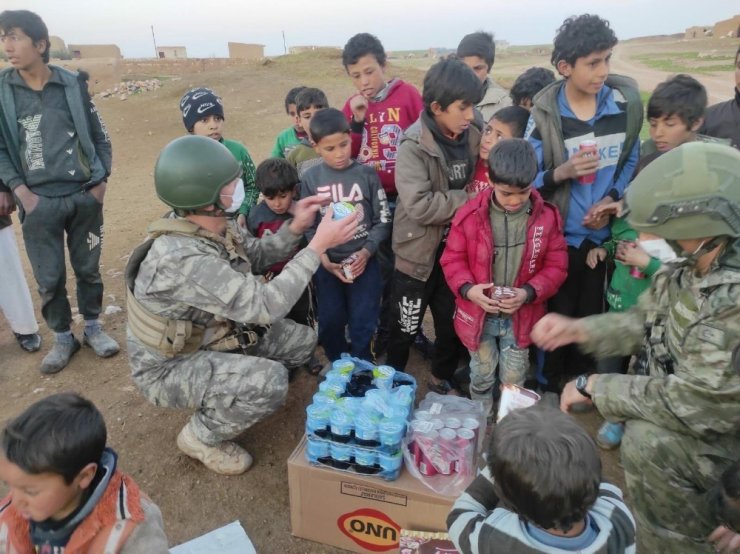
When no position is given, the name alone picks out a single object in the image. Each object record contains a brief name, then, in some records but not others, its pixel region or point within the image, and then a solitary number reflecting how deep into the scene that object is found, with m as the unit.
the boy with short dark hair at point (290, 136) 4.96
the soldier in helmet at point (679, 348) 1.96
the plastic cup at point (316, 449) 2.79
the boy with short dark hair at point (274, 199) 3.91
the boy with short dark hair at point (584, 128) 3.42
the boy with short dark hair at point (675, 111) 3.36
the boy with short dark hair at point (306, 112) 4.62
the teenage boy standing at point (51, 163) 4.21
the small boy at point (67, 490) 1.84
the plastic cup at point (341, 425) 2.75
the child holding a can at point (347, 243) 3.77
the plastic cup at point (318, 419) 2.80
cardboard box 2.69
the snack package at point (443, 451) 2.71
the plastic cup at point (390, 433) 2.70
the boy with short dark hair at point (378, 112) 4.38
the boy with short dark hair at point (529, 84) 4.54
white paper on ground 2.86
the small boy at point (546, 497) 1.56
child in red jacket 3.28
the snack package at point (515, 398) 2.38
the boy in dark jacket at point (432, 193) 3.50
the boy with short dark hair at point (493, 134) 3.76
